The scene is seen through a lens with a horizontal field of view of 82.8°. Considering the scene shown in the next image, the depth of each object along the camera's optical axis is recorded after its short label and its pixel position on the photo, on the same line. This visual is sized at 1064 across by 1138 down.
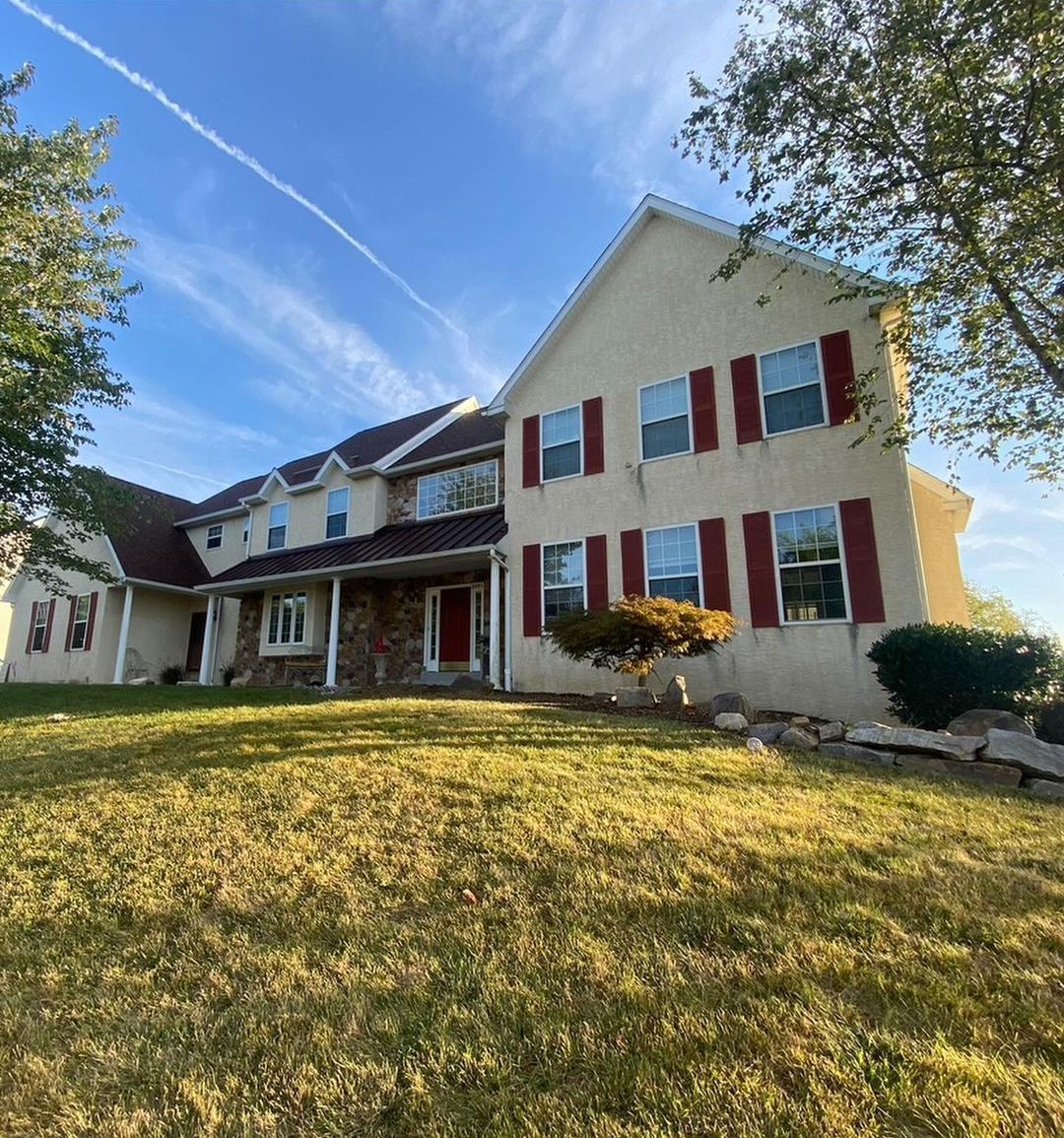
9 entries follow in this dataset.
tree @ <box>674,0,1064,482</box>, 7.52
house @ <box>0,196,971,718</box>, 9.65
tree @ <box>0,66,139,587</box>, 10.76
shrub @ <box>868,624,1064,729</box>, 7.11
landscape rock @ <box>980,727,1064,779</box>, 5.40
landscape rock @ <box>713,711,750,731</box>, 6.94
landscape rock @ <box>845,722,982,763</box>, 5.79
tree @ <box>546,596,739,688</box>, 8.77
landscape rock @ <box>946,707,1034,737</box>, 6.27
